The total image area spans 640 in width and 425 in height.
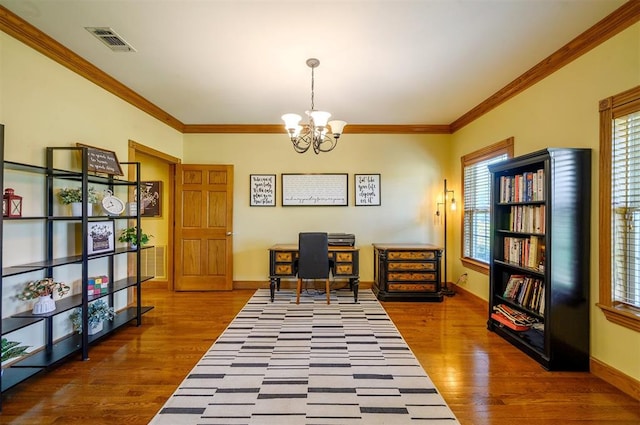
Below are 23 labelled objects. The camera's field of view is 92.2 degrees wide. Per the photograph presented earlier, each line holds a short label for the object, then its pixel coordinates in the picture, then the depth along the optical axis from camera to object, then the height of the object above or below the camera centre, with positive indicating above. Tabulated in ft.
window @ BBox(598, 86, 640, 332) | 6.70 +0.16
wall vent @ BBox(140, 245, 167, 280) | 15.89 -2.50
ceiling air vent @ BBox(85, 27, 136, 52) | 7.63 +4.56
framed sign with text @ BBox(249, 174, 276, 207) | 15.92 +1.11
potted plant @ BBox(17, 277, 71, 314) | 7.34 -1.96
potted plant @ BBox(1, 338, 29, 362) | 6.39 -2.91
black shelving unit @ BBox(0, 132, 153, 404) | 6.84 -1.36
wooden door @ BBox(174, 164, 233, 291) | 15.39 -0.69
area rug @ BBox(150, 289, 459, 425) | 6.01 -3.90
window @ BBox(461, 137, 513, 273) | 12.58 +0.48
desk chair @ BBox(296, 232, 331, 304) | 13.00 -1.76
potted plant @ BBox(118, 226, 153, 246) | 10.64 -0.79
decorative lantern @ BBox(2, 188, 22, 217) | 6.82 +0.23
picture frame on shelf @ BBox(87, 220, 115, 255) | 8.82 -0.69
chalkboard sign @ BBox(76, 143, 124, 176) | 9.11 +1.64
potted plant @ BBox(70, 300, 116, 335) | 9.12 -3.07
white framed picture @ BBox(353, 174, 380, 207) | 15.83 +1.32
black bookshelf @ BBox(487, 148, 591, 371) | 7.69 -1.02
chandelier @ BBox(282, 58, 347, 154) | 8.71 +2.65
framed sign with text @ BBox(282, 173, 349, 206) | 15.85 +1.27
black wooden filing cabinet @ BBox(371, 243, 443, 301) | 13.69 -2.64
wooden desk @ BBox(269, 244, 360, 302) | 13.89 -2.15
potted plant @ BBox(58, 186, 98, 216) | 8.41 +0.44
